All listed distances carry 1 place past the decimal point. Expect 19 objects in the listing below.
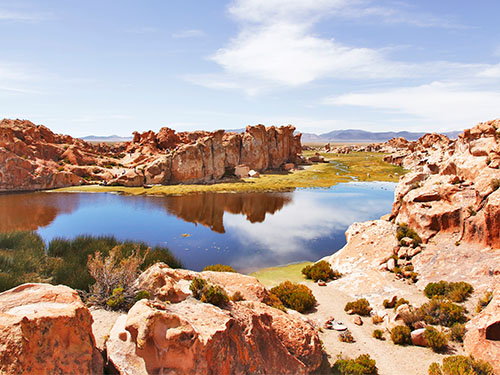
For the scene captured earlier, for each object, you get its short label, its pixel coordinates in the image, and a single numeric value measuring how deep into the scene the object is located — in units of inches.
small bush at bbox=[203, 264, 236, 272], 704.9
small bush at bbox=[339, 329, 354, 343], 488.7
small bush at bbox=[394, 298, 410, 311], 578.2
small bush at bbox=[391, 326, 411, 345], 479.4
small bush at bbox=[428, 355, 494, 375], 376.2
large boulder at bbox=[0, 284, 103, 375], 212.4
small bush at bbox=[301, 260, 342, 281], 785.6
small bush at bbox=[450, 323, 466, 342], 469.1
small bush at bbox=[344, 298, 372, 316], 589.0
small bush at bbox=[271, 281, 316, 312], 601.3
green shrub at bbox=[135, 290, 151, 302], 360.3
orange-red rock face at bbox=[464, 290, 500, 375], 397.7
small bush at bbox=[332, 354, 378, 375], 392.8
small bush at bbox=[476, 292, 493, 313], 520.2
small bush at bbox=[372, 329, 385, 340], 501.0
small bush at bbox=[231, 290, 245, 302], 381.4
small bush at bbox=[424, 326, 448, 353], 453.4
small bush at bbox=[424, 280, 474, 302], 563.5
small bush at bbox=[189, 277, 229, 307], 345.0
